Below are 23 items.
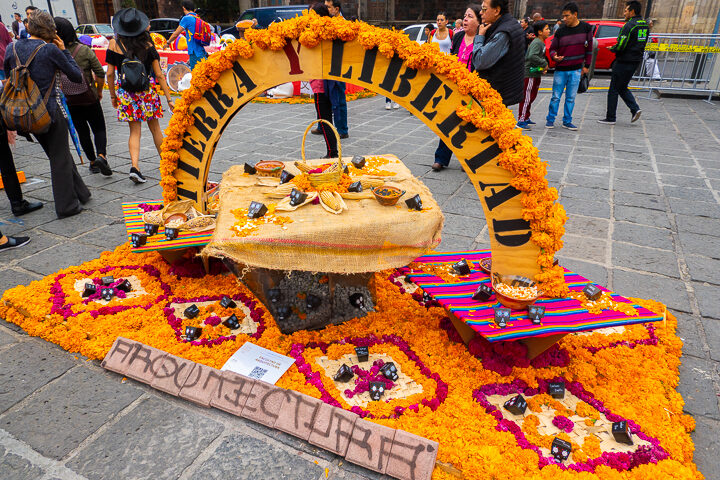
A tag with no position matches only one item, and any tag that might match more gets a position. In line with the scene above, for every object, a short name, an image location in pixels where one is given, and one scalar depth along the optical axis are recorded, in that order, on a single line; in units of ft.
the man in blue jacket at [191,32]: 33.45
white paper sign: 8.27
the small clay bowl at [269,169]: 10.83
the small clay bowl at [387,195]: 8.79
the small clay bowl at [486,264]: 9.55
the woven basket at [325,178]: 9.49
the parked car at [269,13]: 47.45
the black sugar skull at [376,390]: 7.79
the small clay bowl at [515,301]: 8.23
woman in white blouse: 27.81
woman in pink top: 18.67
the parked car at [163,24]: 61.98
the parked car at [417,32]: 43.01
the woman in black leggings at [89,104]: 17.21
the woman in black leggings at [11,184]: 14.39
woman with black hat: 15.79
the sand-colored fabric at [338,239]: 7.97
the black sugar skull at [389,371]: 8.16
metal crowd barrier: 34.65
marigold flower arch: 8.30
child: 25.26
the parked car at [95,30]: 59.16
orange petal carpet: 6.75
